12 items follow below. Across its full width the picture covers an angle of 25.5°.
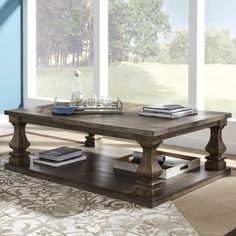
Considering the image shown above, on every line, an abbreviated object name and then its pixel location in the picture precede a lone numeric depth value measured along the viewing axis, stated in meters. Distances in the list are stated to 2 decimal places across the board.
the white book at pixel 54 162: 3.45
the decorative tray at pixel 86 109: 3.26
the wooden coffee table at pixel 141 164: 2.77
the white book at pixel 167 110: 3.11
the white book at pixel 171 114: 3.09
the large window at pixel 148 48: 5.07
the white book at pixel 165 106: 3.18
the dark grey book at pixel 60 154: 3.48
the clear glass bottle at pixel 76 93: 3.59
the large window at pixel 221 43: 4.64
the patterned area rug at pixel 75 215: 2.39
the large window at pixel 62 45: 5.58
